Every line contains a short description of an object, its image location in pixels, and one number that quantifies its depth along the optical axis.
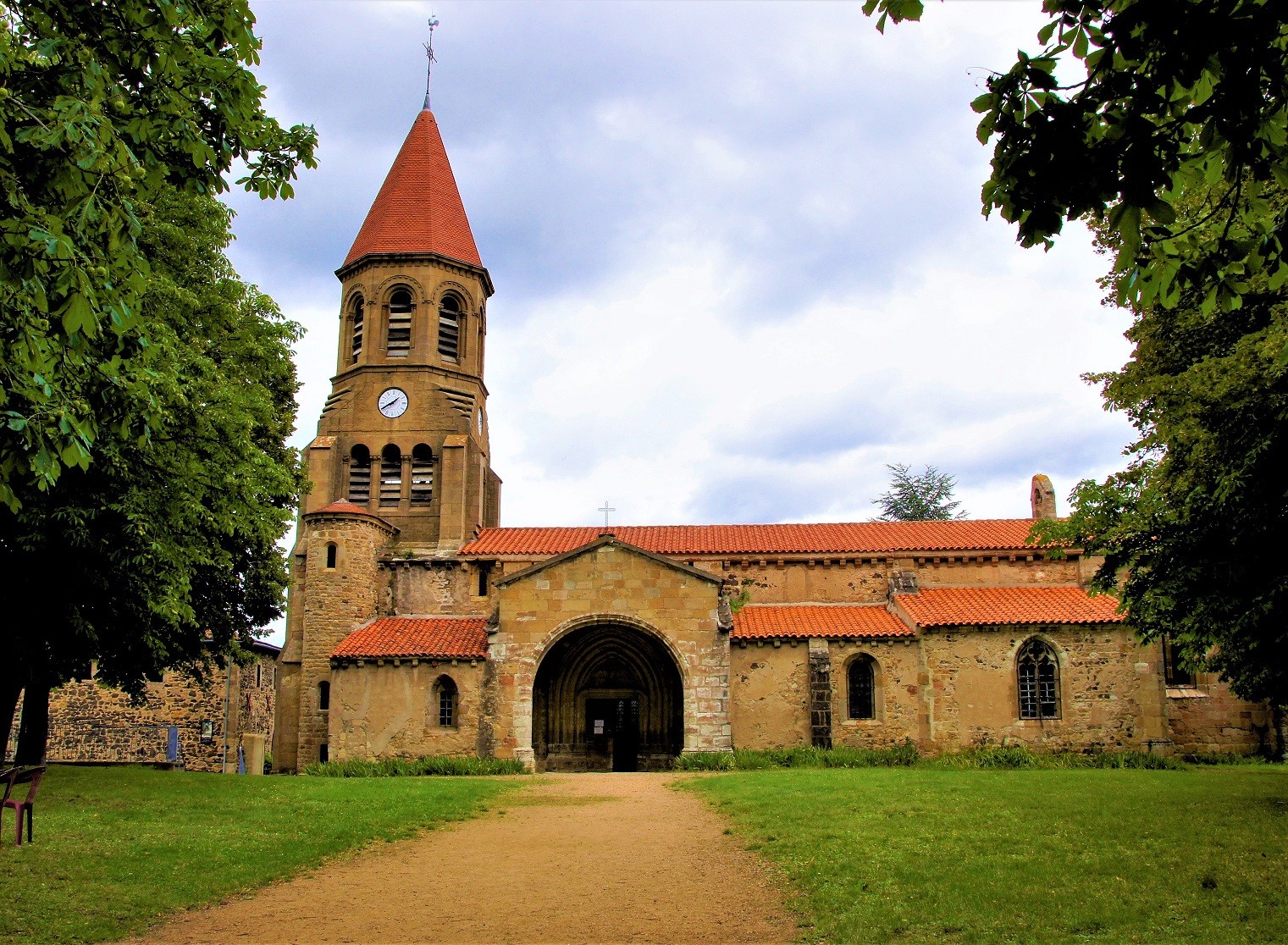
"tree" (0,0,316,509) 5.86
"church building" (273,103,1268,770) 28.24
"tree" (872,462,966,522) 61.09
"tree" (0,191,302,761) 14.51
